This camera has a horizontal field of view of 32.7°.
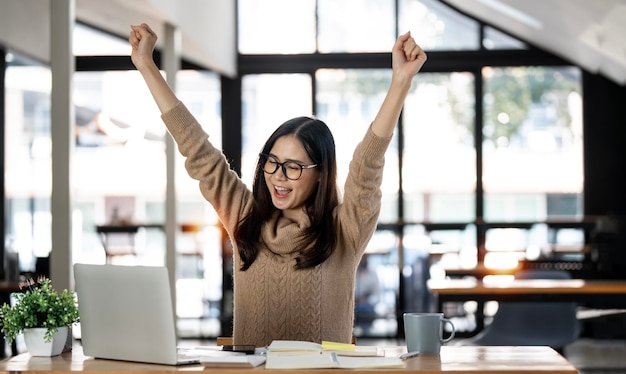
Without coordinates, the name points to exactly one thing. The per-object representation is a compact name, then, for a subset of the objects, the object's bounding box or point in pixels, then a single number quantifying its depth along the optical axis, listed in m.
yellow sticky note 2.34
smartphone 2.37
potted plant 2.42
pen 2.32
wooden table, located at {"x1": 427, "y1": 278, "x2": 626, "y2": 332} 4.95
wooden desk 2.14
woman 2.58
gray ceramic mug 2.40
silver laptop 2.14
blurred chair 5.66
